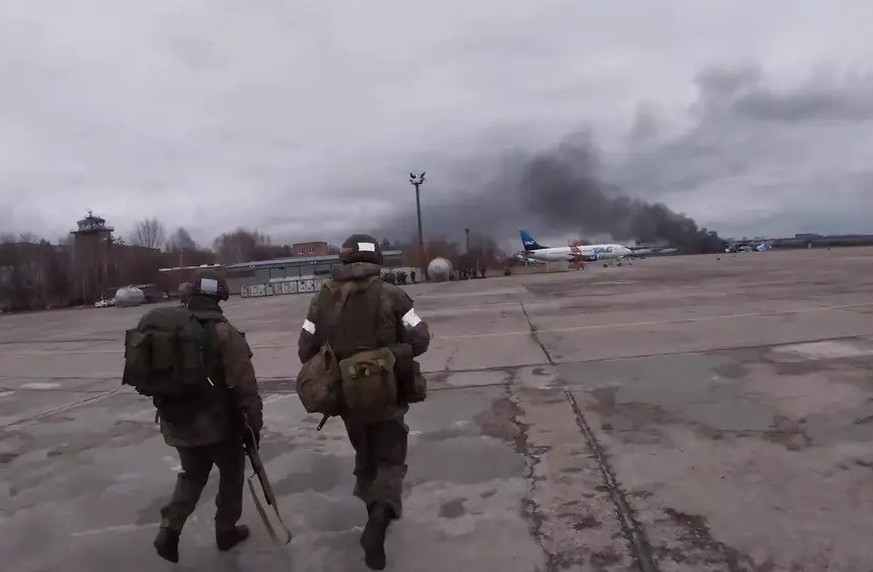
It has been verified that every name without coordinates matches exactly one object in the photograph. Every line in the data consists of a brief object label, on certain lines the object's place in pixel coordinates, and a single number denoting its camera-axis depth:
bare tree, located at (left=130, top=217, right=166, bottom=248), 99.93
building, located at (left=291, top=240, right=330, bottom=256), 114.72
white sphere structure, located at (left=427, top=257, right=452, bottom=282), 48.84
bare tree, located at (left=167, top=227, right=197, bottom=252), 102.44
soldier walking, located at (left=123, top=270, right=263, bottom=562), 3.19
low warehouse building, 63.23
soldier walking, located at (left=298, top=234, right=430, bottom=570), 3.23
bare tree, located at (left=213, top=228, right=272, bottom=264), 108.75
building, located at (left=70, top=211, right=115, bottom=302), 64.75
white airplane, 72.00
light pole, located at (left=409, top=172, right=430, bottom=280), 54.03
